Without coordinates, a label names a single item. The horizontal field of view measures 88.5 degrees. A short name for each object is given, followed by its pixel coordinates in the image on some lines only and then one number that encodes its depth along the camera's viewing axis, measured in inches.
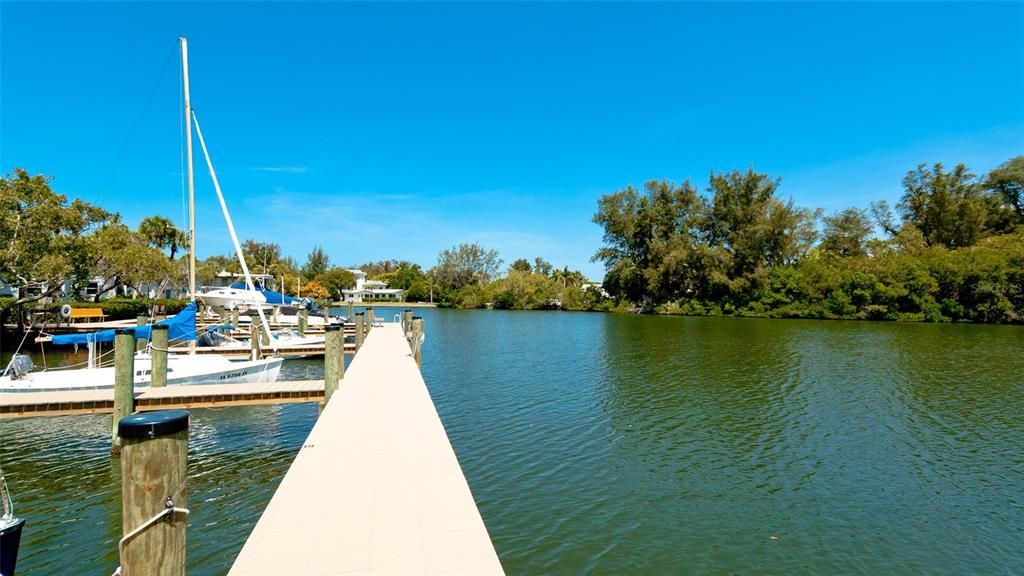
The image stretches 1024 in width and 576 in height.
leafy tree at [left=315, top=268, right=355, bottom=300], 3585.1
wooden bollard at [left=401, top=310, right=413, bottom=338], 826.8
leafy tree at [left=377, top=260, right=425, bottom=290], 4188.0
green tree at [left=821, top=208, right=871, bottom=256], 2453.2
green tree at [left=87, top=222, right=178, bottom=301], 1120.2
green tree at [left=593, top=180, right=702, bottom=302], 2399.1
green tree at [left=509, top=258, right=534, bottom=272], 4200.1
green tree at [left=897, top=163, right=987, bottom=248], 2131.9
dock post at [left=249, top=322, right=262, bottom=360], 665.0
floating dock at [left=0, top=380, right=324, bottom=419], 329.7
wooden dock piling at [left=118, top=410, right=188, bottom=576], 114.5
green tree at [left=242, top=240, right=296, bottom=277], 3265.3
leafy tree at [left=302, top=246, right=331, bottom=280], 4045.3
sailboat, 434.9
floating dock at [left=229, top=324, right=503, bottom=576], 148.9
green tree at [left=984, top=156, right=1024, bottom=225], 2224.4
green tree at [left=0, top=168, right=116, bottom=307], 776.9
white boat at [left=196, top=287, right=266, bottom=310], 950.2
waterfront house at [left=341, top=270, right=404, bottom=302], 3809.1
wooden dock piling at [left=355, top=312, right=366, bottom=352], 732.3
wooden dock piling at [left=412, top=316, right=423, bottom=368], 625.9
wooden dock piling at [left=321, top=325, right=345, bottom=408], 380.2
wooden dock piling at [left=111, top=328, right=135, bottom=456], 328.2
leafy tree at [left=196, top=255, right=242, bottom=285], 2373.2
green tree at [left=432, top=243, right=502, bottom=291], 3385.8
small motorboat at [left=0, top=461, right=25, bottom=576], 151.4
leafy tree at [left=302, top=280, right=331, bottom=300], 3240.7
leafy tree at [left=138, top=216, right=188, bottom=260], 1823.3
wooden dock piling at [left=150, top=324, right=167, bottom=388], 404.2
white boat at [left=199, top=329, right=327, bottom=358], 741.9
